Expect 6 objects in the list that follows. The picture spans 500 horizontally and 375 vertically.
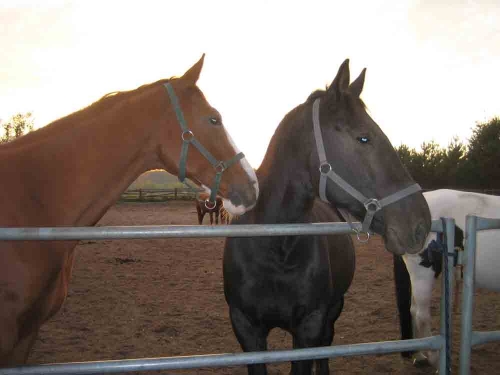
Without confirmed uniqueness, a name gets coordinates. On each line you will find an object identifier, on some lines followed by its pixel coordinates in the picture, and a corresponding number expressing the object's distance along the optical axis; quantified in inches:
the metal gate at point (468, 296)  74.2
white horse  166.2
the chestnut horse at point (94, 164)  77.4
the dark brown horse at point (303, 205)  85.3
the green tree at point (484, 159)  1146.7
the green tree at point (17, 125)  1398.9
